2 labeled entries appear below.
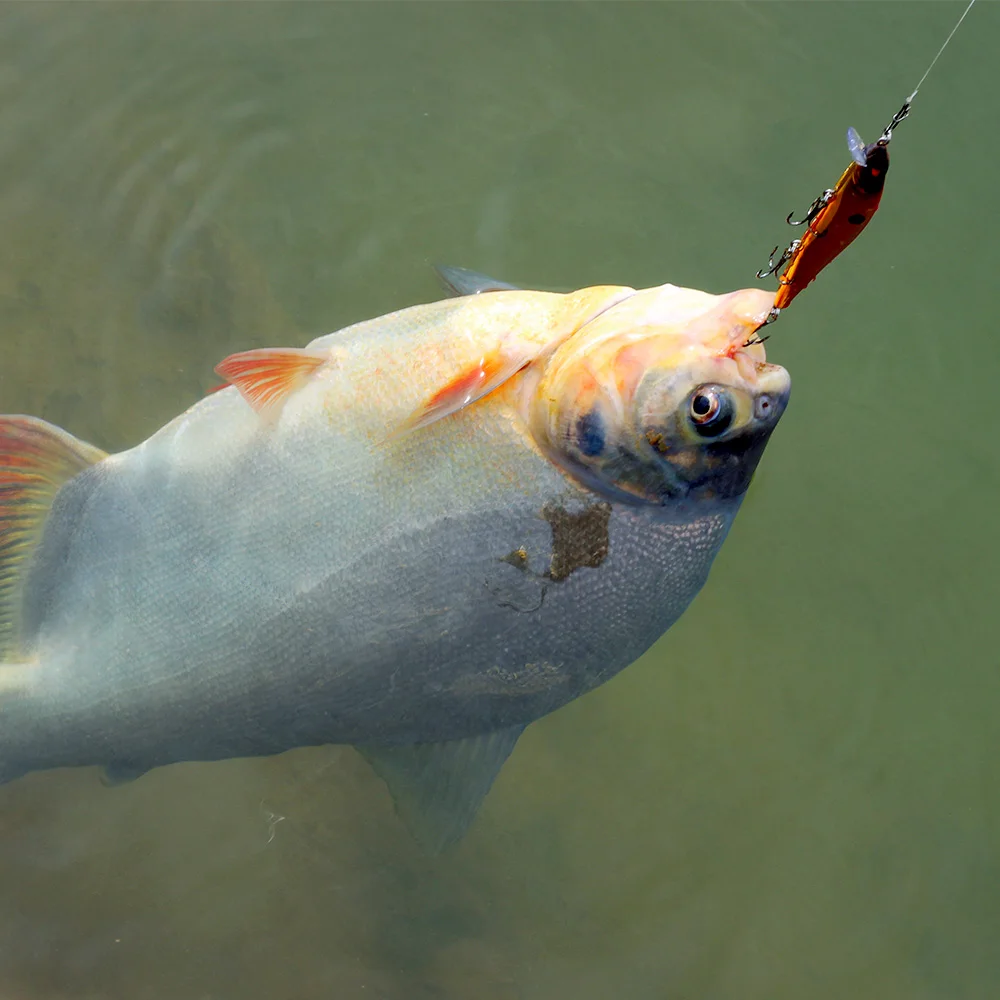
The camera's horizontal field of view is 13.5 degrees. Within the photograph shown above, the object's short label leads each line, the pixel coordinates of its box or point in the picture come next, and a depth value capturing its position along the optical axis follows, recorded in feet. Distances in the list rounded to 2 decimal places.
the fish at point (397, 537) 6.61
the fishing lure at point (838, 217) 6.23
